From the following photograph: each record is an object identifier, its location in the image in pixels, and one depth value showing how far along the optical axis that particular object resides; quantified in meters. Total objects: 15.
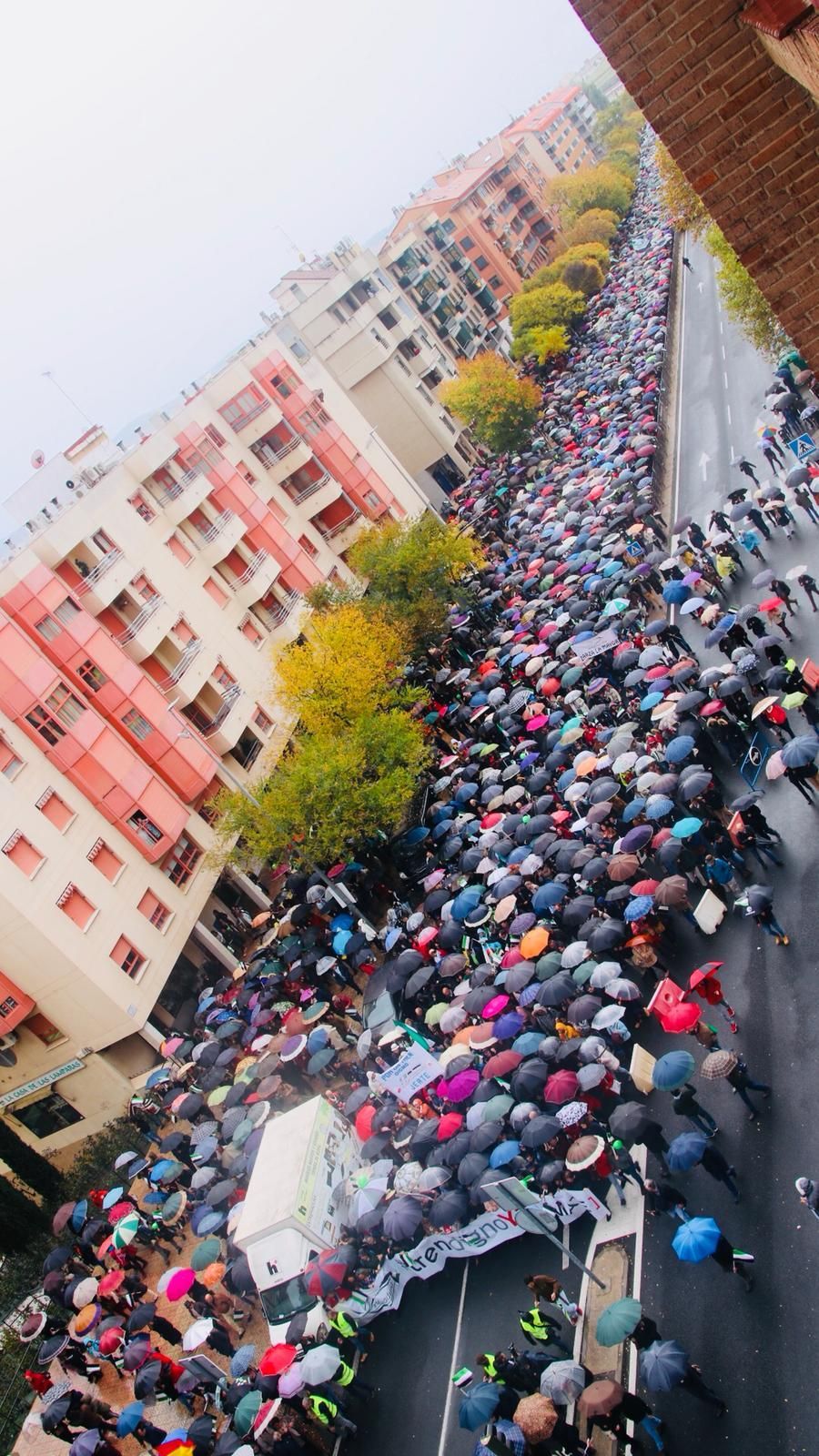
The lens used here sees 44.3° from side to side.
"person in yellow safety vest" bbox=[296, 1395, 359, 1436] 16.05
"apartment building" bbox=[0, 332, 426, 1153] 30.55
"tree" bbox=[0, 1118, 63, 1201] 26.80
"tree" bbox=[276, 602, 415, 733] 36.50
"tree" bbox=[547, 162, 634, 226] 100.94
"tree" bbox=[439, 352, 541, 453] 61.72
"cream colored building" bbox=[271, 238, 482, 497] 73.69
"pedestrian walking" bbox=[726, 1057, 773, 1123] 15.34
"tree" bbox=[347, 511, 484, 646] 43.91
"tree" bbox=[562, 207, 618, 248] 93.12
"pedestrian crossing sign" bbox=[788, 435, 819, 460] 32.09
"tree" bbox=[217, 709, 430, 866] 30.64
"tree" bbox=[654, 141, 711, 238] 38.00
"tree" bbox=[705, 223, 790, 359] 35.34
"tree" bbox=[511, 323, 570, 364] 73.19
